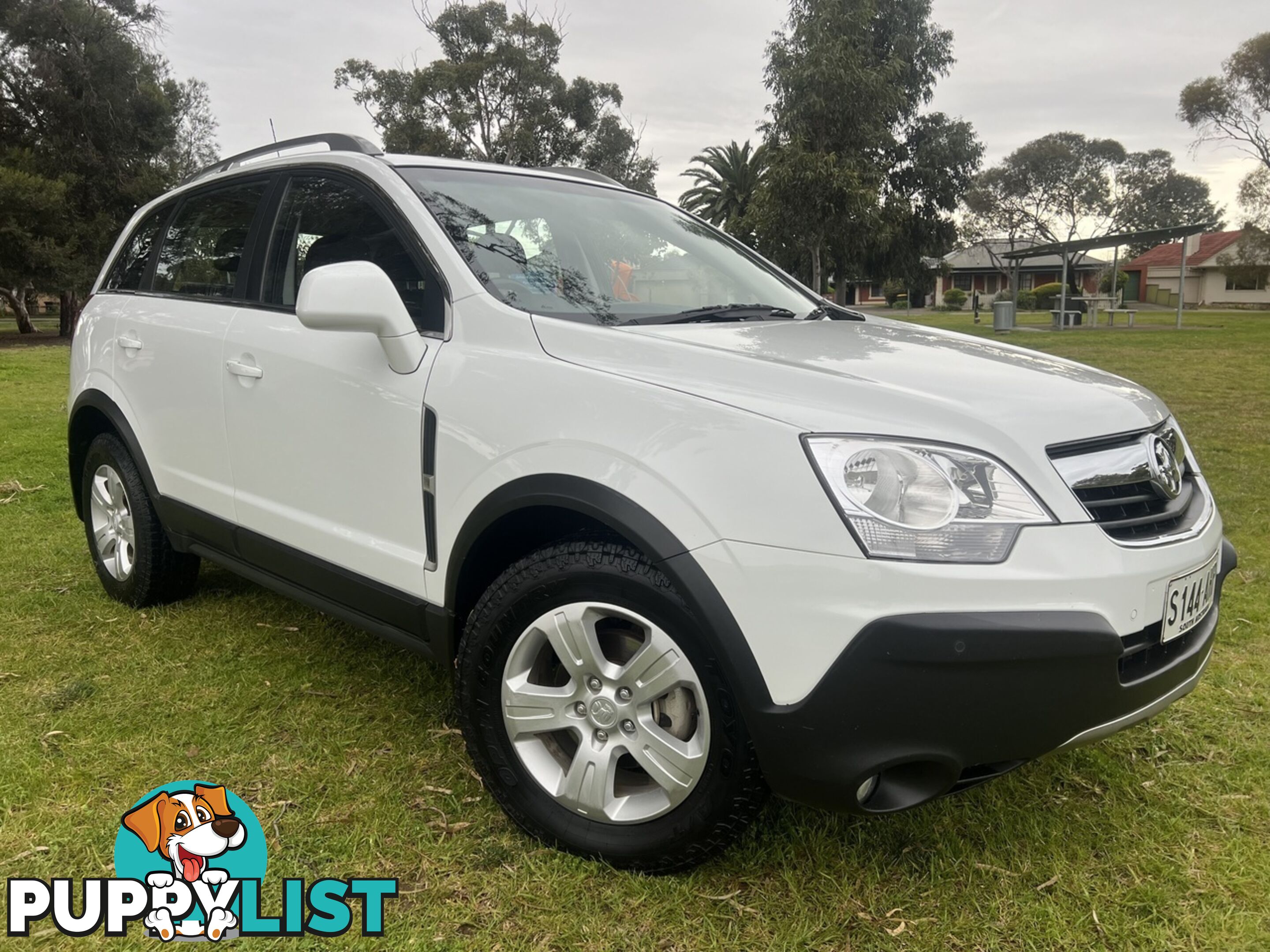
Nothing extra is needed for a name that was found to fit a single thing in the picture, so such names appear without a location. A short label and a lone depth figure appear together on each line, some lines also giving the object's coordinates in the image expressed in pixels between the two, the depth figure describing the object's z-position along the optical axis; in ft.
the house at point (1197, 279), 166.61
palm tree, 149.69
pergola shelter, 65.57
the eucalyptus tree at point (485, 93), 106.42
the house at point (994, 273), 195.42
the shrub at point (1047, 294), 157.17
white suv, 5.54
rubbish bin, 76.74
